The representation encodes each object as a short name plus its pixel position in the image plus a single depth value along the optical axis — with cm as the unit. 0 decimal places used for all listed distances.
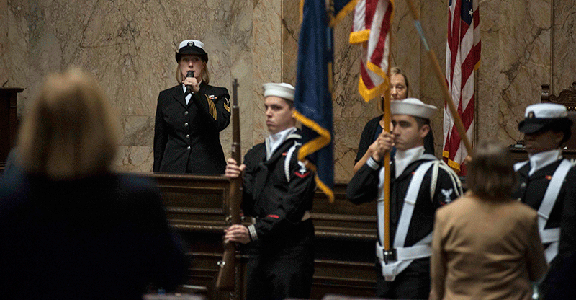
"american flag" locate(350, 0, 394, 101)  940
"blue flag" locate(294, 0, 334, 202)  948
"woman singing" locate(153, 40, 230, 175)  1395
